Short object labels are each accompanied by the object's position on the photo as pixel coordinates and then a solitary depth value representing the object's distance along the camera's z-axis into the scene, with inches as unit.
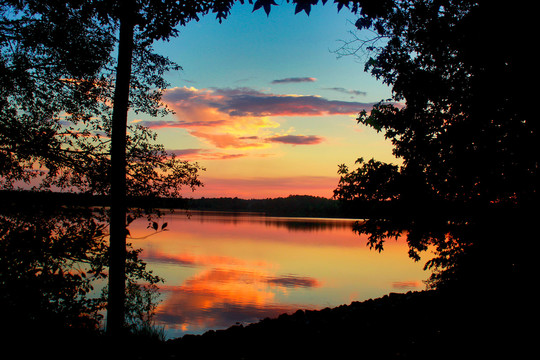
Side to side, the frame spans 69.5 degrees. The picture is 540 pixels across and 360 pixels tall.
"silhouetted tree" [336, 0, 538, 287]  402.3
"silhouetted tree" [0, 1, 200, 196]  393.1
